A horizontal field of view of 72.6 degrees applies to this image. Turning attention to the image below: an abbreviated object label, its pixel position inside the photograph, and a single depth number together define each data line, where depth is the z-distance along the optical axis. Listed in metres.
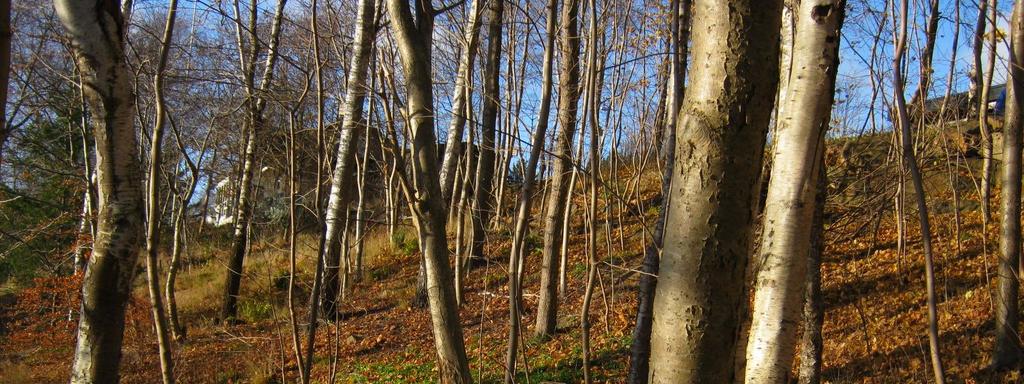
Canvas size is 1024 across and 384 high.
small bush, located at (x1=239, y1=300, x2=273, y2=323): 12.38
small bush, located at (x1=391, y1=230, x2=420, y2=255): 15.62
